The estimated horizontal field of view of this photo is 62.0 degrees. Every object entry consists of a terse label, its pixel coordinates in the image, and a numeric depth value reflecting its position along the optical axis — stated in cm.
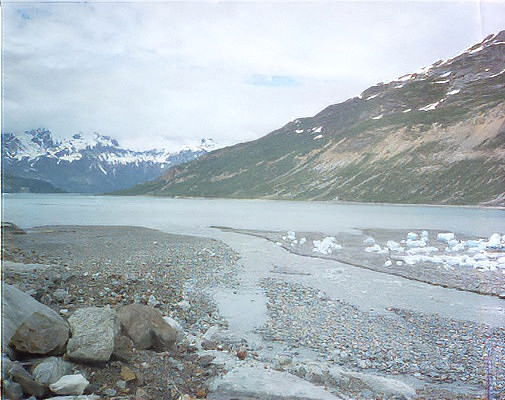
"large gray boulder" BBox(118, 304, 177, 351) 771
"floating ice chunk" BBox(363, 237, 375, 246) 3023
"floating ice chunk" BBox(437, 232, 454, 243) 3181
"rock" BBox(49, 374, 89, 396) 547
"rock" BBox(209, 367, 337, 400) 663
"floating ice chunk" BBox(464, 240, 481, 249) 2865
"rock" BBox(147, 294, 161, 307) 1113
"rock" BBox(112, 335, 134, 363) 679
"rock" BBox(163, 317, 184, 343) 866
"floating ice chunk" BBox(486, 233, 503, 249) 2775
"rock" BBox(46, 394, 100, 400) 524
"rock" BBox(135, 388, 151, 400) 588
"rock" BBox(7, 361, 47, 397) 529
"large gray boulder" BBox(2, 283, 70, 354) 606
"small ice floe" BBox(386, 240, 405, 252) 2730
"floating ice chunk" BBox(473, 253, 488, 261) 2316
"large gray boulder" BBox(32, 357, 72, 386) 559
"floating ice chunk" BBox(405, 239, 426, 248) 2889
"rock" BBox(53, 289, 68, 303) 981
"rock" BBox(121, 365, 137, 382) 632
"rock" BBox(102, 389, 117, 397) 586
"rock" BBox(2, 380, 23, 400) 502
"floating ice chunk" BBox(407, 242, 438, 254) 2589
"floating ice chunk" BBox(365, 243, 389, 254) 2594
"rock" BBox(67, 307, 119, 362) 640
